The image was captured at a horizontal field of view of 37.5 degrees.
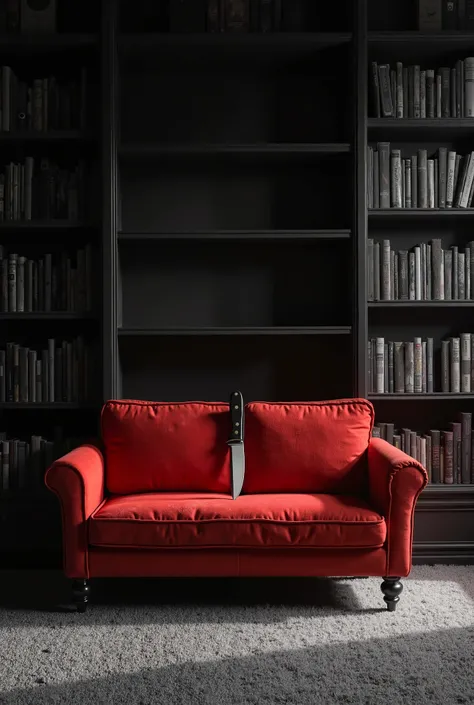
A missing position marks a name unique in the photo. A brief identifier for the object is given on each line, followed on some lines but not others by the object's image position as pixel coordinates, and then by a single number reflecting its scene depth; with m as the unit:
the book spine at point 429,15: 3.39
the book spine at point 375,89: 3.30
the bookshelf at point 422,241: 3.29
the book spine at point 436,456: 3.36
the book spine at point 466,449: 3.36
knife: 2.97
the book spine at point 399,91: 3.32
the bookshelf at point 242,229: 3.54
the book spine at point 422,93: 3.34
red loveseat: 2.62
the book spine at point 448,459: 3.35
